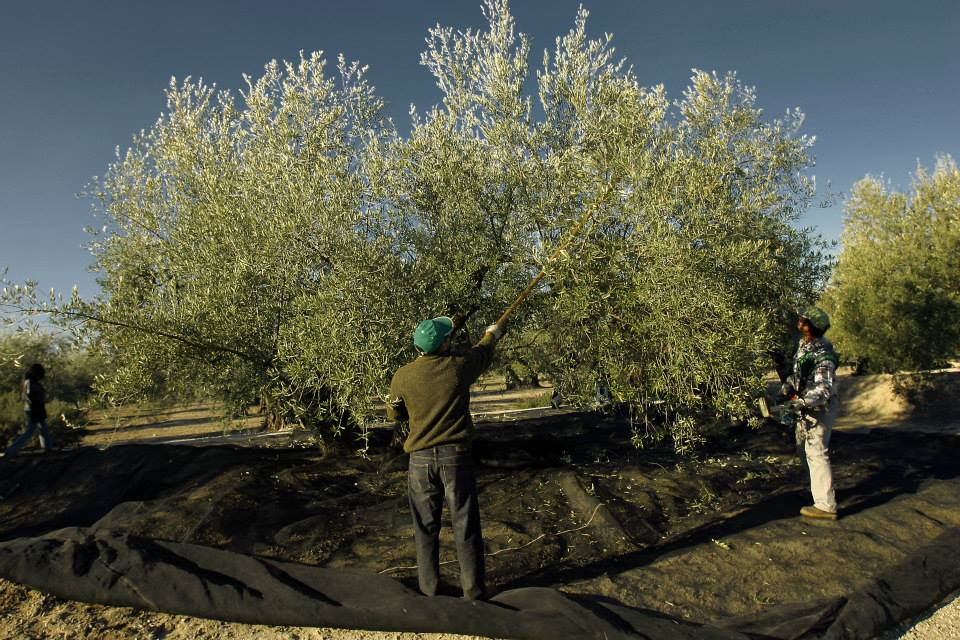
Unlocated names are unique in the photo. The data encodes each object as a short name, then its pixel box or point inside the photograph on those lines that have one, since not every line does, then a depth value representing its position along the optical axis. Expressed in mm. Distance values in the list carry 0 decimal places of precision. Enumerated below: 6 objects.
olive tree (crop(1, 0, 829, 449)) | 6129
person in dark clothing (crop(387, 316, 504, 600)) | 4215
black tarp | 3699
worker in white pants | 5965
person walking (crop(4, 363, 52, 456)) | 11297
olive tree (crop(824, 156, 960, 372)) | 15539
